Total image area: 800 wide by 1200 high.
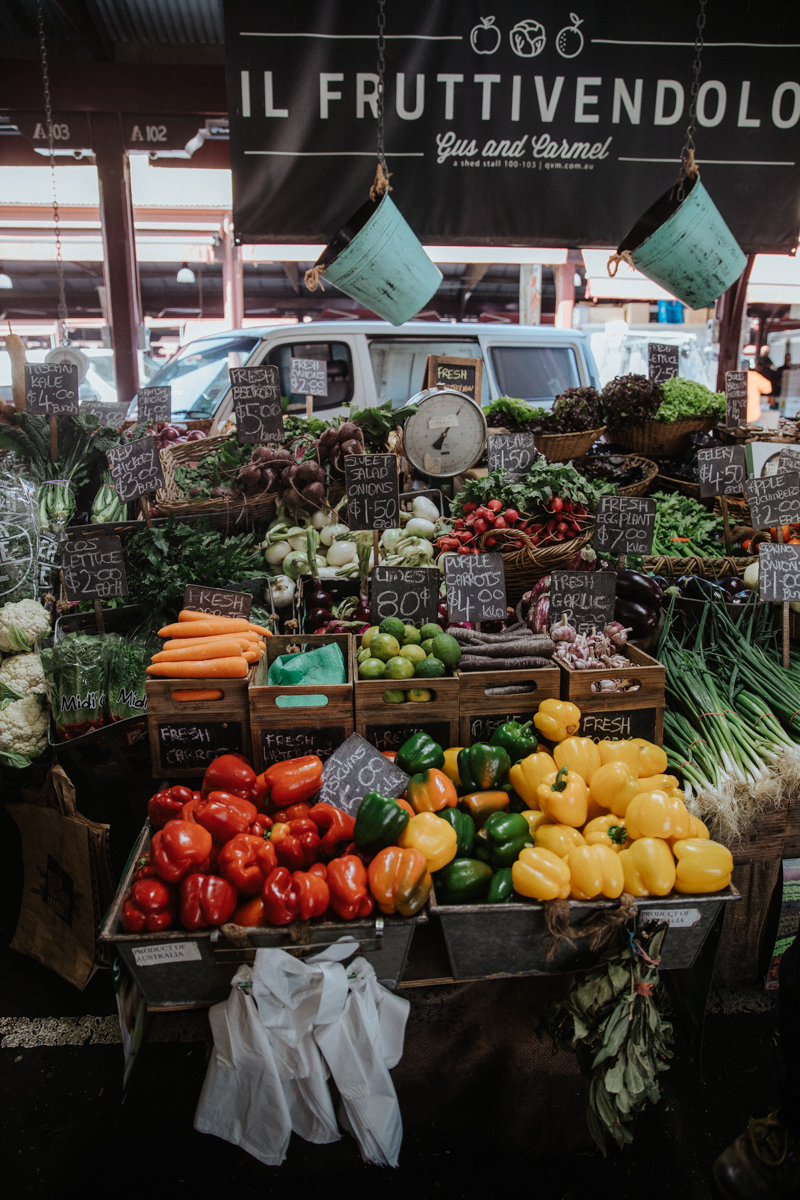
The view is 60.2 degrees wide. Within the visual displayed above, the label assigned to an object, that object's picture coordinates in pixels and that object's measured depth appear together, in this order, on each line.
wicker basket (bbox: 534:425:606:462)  3.83
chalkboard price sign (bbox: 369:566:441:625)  2.40
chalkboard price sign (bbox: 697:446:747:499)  3.10
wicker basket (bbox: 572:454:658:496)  3.60
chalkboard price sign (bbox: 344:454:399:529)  2.64
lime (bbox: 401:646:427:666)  2.21
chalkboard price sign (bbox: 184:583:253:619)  2.53
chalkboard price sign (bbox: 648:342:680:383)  4.14
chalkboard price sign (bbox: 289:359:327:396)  3.72
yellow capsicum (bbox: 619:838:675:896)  1.68
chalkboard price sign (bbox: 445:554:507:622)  2.43
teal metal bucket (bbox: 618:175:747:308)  2.64
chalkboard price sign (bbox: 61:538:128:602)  2.56
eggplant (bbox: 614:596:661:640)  2.54
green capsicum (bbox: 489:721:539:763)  2.01
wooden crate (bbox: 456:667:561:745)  2.14
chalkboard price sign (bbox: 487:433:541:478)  3.38
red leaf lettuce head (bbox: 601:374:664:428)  3.93
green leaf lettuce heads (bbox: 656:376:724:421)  3.99
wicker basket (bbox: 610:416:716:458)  4.05
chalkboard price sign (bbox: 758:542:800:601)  2.53
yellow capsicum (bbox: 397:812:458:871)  1.74
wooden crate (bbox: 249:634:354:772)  2.06
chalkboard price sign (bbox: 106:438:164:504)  2.89
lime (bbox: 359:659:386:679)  2.12
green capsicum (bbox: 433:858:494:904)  1.72
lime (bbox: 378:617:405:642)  2.30
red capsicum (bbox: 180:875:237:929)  1.60
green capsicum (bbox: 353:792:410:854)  1.73
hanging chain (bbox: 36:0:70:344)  5.12
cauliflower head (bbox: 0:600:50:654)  2.81
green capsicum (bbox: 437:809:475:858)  1.83
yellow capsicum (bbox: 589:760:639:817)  1.86
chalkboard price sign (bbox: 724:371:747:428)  3.86
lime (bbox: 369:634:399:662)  2.18
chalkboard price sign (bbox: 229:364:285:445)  3.44
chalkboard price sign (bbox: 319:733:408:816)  1.93
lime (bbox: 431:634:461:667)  2.17
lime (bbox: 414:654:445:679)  2.12
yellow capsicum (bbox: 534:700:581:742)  2.04
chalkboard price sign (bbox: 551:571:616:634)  2.37
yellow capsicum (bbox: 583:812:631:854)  1.77
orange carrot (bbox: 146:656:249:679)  2.09
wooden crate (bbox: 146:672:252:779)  2.11
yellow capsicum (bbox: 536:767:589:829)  1.81
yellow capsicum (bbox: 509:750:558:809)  1.93
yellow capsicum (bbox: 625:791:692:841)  1.73
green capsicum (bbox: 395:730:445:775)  1.99
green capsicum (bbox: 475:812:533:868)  1.78
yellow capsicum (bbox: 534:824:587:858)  1.75
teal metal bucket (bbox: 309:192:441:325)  2.55
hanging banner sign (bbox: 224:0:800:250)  3.23
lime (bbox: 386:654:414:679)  2.10
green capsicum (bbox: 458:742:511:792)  1.96
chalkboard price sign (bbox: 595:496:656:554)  2.72
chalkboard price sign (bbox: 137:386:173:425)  4.08
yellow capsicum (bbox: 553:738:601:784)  1.95
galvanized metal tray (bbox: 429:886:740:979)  1.67
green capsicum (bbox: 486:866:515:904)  1.69
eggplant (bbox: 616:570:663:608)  2.59
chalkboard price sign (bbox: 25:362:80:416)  3.44
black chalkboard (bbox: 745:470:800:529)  2.75
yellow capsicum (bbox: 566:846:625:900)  1.67
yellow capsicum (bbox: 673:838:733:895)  1.69
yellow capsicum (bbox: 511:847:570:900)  1.65
